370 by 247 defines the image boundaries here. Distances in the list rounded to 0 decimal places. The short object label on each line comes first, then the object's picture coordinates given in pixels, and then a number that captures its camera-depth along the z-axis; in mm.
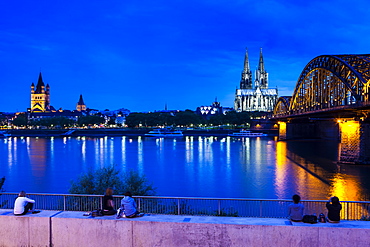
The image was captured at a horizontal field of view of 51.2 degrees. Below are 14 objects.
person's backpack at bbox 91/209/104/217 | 8914
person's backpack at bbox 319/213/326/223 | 8296
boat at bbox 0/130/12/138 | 125250
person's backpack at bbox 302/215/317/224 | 8242
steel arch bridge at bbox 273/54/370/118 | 41719
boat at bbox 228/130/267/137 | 116019
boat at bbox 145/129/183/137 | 116581
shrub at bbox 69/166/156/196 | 20172
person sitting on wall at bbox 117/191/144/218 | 8781
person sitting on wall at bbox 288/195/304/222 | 8539
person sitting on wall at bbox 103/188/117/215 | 9267
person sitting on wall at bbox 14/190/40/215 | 9016
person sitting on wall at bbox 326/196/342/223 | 8266
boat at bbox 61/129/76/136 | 130750
